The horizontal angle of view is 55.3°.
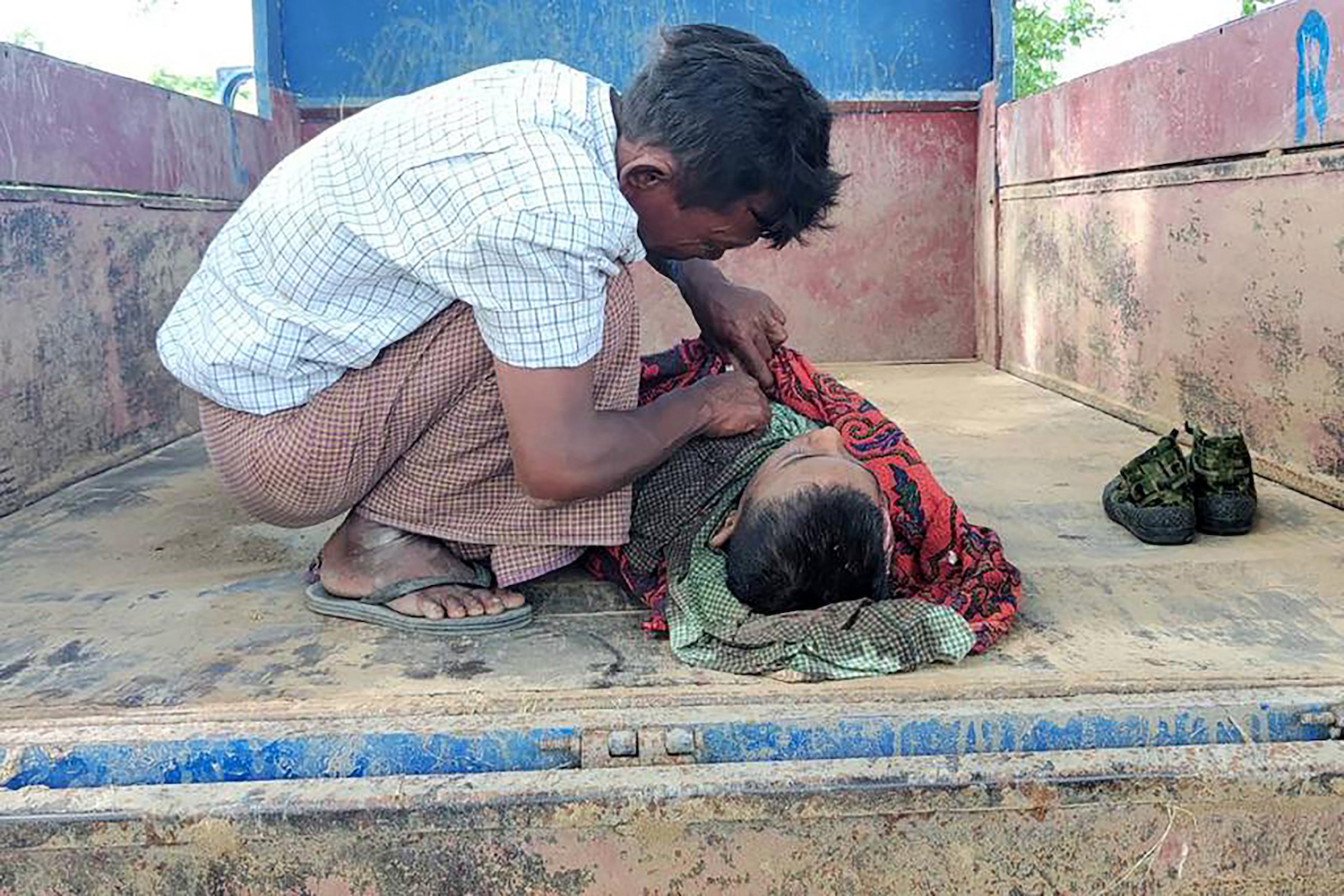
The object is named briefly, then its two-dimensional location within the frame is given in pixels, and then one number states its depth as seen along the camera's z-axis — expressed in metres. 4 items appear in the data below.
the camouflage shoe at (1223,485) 2.33
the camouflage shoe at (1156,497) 2.28
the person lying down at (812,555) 1.66
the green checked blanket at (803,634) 1.63
